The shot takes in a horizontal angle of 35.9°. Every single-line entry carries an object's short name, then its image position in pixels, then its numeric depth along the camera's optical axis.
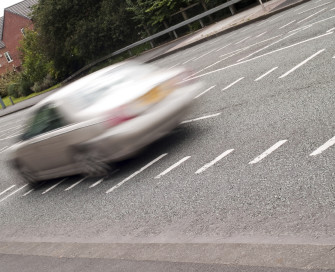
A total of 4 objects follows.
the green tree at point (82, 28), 37.47
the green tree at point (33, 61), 49.18
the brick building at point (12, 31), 77.88
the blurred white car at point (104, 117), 7.38
